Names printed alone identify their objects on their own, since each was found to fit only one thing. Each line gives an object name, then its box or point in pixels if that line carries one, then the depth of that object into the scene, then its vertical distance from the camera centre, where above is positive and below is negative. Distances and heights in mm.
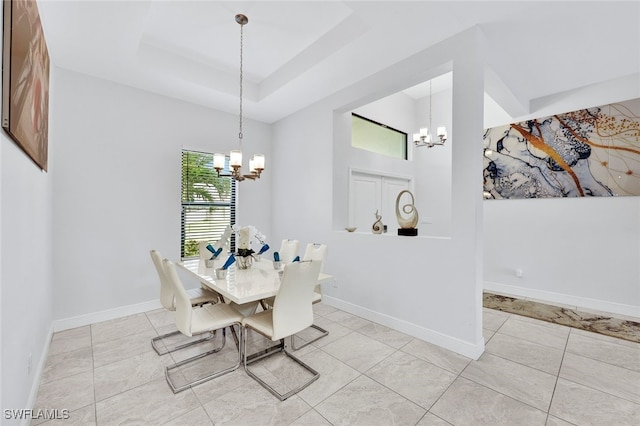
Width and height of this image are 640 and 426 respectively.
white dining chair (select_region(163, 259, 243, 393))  2088 -879
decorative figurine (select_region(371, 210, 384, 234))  3509 -176
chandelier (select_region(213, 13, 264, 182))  2820 +525
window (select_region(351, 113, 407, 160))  4699 +1418
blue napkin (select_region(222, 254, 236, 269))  2502 -457
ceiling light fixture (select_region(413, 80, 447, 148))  4555 +1291
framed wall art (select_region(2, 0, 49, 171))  1253 +726
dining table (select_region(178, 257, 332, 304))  2090 -607
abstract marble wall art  3533 +864
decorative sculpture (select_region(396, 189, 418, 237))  3137 -130
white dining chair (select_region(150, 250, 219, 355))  2540 -894
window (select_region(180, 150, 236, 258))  4137 +167
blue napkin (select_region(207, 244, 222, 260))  2964 -431
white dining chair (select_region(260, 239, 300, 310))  3527 -495
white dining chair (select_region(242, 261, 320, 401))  2027 -771
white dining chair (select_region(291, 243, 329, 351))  2757 -848
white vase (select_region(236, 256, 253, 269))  2941 -529
